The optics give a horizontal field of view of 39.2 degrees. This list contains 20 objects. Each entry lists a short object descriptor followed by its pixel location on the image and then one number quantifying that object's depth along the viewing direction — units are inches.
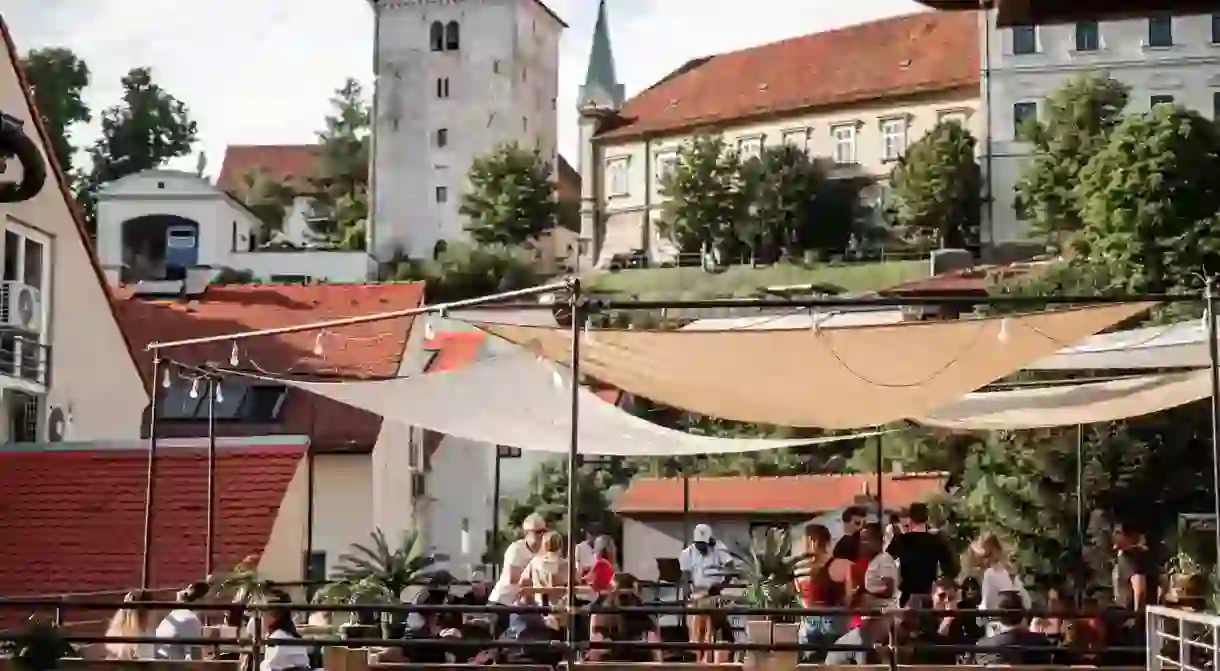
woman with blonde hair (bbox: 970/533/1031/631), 442.9
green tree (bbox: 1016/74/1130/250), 2465.6
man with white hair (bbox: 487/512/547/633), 489.7
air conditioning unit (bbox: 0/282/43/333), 848.9
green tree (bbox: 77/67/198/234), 3366.1
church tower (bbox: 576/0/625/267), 3408.0
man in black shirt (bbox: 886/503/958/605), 462.9
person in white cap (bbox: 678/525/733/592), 527.8
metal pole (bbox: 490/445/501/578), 637.3
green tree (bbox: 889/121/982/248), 2723.9
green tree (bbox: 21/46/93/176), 3036.4
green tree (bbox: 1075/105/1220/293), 1772.9
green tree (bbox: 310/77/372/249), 3735.2
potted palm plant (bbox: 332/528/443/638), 528.7
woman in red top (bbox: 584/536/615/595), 513.0
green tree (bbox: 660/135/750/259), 2903.5
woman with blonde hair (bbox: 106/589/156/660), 423.5
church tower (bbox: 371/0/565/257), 3474.4
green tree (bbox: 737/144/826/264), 2861.7
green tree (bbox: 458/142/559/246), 3149.6
